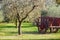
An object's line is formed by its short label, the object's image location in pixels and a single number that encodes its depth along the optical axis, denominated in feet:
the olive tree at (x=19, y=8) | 53.26
